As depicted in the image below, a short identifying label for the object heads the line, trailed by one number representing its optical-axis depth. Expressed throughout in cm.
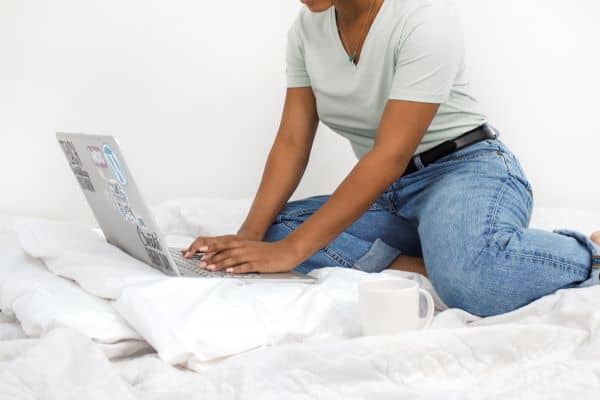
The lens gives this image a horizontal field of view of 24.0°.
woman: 228
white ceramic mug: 201
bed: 185
